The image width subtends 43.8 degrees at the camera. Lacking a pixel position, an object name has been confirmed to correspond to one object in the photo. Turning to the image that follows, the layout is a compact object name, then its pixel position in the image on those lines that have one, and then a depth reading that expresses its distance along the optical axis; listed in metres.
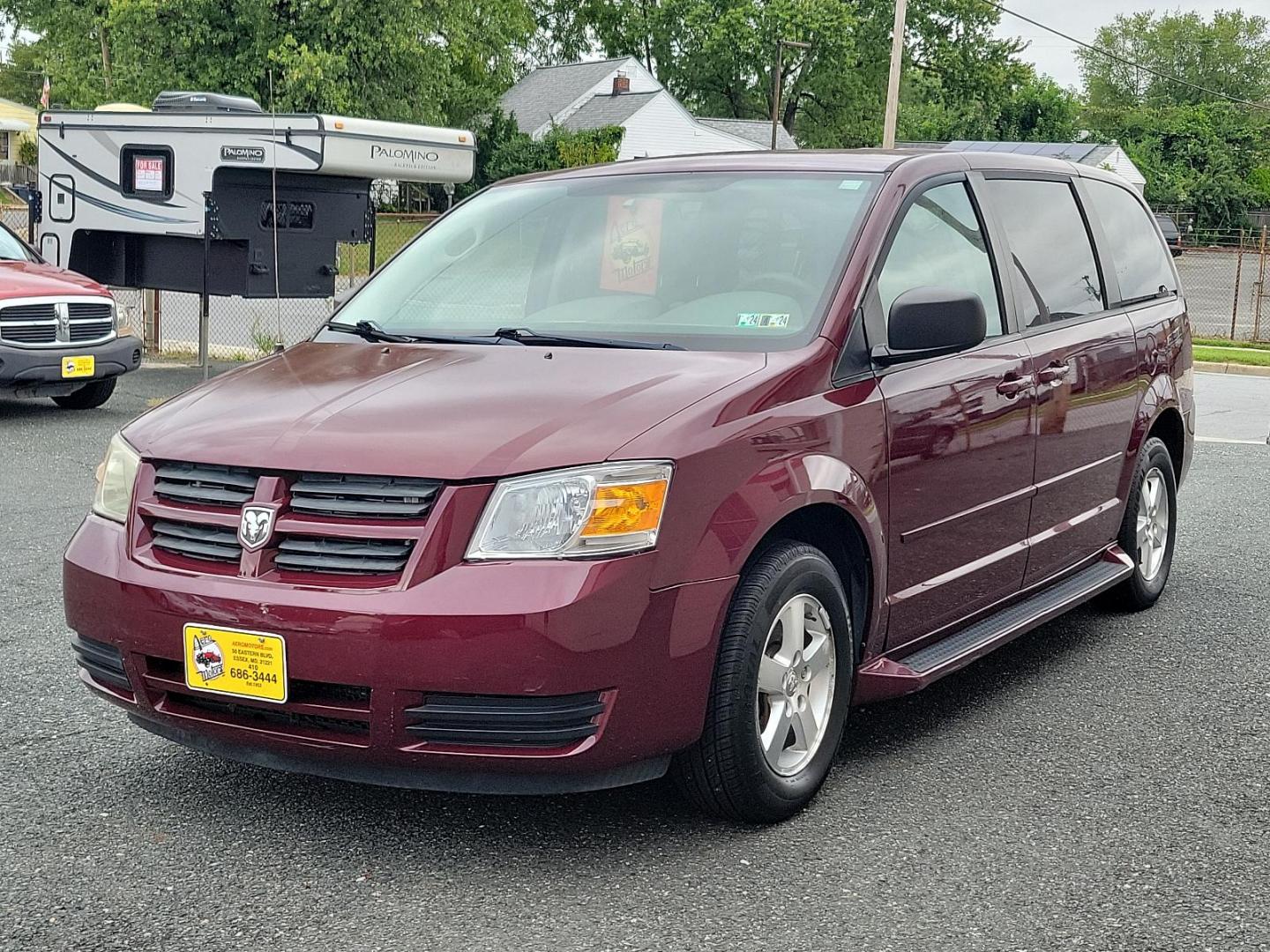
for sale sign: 15.23
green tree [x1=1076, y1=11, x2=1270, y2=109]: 106.56
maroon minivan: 3.49
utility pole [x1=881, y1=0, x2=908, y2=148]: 30.34
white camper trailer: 14.86
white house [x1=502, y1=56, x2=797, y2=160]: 57.59
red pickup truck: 11.78
